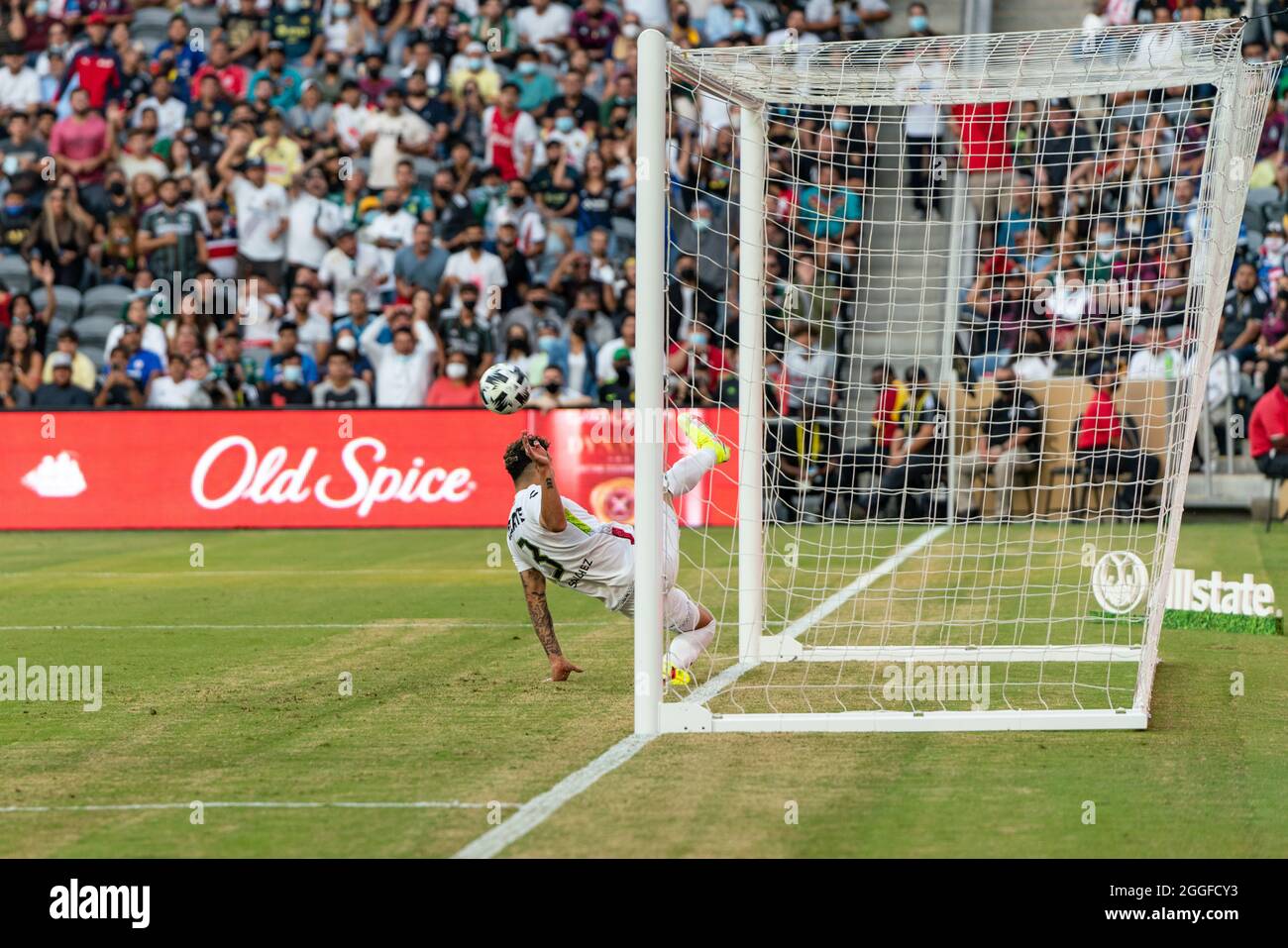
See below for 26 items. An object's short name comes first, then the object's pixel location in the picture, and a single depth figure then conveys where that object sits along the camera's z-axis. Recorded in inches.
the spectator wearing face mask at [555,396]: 851.4
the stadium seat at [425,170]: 999.0
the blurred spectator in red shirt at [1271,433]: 802.2
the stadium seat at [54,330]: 973.2
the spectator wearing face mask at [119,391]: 921.5
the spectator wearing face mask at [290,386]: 905.5
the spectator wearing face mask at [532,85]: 1034.1
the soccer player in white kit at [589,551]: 402.6
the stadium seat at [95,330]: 976.3
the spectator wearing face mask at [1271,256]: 895.1
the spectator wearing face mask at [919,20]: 1008.2
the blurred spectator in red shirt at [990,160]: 743.7
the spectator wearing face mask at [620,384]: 871.1
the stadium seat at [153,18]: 1101.7
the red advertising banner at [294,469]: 841.5
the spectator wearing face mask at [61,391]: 914.7
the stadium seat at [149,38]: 1090.1
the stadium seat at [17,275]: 1000.9
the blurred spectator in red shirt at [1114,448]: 789.2
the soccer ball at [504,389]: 394.0
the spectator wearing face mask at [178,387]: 918.4
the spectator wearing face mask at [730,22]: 1031.0
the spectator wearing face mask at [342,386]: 887.7
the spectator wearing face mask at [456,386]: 888.9
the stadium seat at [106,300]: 981.8
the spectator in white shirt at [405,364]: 904.9
